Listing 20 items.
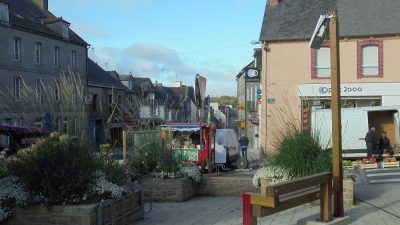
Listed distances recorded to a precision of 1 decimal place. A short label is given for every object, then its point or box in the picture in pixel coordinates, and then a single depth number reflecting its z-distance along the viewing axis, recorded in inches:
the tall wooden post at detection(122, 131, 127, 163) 426.2
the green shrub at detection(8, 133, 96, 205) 296.2
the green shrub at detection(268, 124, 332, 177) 388.5
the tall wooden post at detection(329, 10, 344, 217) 332.2
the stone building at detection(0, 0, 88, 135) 1385.3
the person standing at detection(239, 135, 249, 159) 1091.9
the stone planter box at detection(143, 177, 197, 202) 441.7
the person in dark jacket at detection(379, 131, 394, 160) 879.7
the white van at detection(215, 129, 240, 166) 959.6
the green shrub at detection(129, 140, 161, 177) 451.5
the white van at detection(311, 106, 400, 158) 883.4
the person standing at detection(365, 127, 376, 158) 827.4
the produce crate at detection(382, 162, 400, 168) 765.9
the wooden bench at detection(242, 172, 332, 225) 255.3
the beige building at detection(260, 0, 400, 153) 1161.4
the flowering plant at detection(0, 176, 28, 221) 296.5
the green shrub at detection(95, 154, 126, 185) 325.4
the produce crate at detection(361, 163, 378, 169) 756.0
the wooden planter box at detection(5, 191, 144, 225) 289.1
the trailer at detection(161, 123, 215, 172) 773.9
